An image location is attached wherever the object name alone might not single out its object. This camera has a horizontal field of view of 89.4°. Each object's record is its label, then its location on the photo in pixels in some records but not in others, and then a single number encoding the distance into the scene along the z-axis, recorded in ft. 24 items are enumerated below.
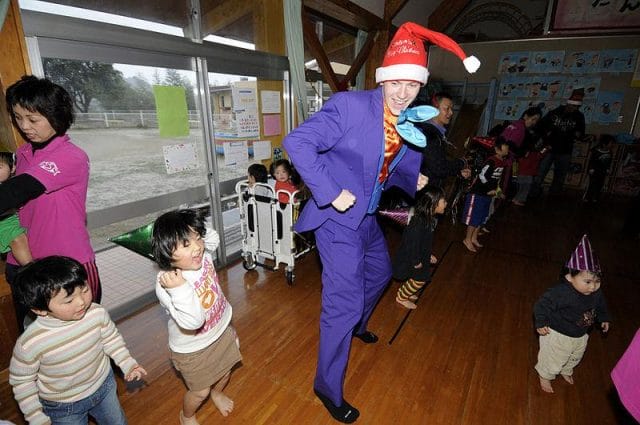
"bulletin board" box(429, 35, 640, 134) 21.20
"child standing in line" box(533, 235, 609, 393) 5.74
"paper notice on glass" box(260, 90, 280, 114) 12.15
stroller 9.87
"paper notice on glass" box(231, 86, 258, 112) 11.07
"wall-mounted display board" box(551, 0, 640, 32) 19.72
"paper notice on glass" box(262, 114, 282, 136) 12.42
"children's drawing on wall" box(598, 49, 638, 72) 20.75
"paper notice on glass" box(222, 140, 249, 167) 11.11
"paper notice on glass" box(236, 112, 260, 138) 11.37
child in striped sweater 3.62
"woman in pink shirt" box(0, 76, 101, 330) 4.35
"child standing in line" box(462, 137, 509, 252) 11.60
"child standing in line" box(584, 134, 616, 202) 19.43
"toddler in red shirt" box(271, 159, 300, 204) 10.98
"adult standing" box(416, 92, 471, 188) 9.43
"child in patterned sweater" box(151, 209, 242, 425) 3.90
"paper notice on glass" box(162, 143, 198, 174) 9.05
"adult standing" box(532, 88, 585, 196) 18.52
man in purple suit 4.72
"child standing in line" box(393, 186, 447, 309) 8.59
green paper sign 8.55
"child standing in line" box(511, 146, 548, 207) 17.93
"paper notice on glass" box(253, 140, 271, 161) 12.20
